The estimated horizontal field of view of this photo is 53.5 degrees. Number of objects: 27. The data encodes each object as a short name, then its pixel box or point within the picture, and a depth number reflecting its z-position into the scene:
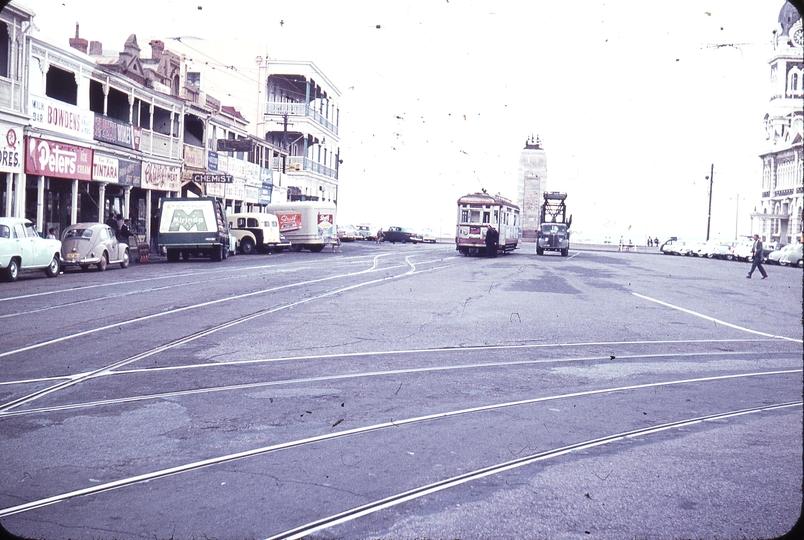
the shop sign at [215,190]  45.88
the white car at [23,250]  19.73
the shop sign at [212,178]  38.19
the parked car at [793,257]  51.55
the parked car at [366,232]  79.46
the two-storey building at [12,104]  24.23
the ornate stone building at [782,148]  89.62
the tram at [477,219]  45.34
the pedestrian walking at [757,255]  30.63
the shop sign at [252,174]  52.28
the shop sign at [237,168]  48.46
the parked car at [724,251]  62.81
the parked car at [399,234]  79.38
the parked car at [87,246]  24.14
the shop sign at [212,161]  44.35
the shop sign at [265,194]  55.78
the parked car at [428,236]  84.39
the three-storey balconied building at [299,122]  63.16
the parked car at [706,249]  66.38
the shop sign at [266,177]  55.75
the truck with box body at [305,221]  45.50
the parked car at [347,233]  75.12
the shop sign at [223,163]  46.38
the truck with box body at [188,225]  31.89
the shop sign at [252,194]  52.87
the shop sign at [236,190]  49.00
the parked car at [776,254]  55.41
